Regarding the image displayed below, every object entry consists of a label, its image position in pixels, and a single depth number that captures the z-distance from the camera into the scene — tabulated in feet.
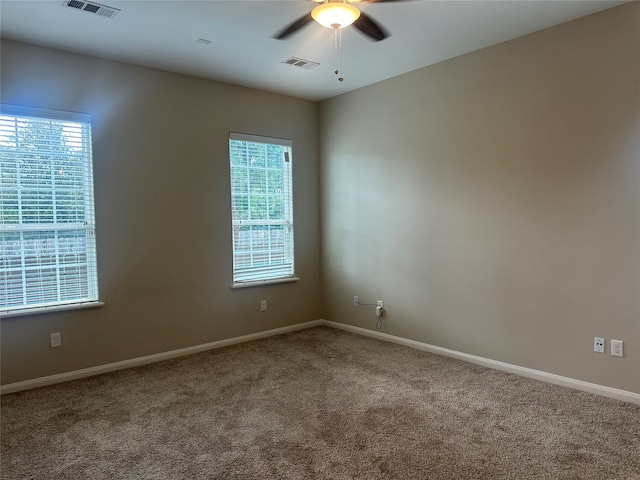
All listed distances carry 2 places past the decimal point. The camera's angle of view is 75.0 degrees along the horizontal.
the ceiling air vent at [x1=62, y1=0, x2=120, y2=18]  8.78
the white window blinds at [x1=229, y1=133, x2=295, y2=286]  14.67
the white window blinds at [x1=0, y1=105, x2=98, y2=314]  10.48
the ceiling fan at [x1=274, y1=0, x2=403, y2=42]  7.18
